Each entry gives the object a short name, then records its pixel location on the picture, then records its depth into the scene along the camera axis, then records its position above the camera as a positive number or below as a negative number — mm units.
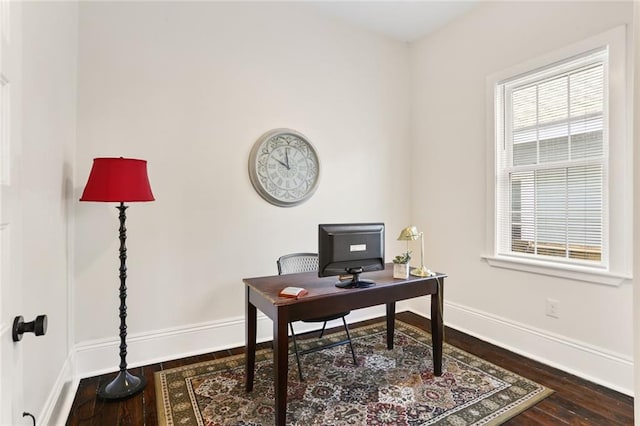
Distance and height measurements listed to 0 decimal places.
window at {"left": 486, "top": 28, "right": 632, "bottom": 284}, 2250 +371
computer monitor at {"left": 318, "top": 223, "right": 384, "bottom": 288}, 2076 -239
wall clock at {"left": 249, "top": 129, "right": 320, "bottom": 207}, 2959 +419
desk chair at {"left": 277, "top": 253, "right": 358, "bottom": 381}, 2621 -426
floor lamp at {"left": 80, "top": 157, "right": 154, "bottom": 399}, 1955 +114
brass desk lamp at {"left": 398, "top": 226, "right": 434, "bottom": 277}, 2342 -169
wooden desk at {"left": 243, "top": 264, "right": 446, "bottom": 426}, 1764 -532
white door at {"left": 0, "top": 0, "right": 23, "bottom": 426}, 763 -1
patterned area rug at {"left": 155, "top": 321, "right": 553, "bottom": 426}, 1915 -1159
